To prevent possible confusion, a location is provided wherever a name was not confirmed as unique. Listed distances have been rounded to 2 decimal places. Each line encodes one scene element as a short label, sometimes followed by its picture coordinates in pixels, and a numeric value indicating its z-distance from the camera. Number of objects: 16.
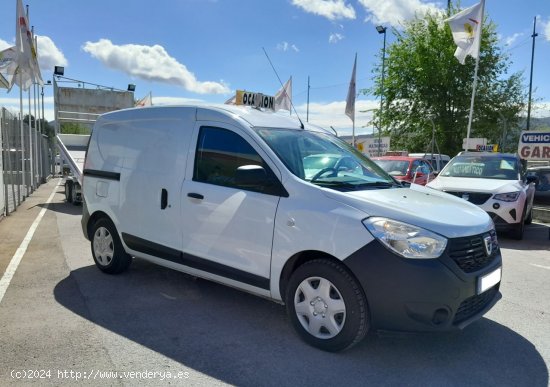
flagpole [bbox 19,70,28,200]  13.11
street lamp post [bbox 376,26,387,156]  31.67
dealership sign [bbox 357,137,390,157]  20.16
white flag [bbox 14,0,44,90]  11.91
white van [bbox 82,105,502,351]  3.29
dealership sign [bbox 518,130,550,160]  10.76
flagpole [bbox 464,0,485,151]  14.98
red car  12.30
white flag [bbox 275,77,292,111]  14.52
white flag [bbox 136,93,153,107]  16.49
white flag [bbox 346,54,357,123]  18.02
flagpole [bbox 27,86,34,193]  15.46
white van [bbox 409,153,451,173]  23.20
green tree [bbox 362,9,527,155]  30.03
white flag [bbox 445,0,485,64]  15.21
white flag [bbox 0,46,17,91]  15.52
